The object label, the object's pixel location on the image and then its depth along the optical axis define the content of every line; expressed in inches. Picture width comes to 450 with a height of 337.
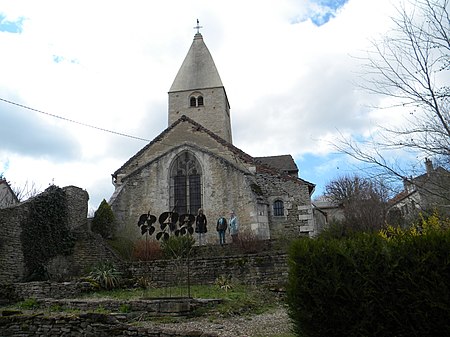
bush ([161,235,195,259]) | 637.9
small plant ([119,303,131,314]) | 383.2
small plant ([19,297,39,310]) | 447.5
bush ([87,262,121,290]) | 529.0
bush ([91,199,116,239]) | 773.9
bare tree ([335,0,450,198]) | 314.7
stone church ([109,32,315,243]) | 776.9
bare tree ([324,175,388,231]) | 857.5
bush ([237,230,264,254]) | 623.2
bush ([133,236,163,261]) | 648.4
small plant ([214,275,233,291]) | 495.6
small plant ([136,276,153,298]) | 535.9
